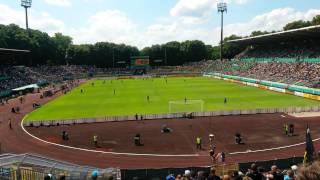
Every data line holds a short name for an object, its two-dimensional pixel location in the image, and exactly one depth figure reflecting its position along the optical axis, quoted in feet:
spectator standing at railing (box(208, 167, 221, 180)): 29.04
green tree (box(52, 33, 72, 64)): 334.31
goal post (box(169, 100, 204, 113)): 112.86
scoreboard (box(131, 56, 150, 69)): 299.50
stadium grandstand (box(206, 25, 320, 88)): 160.44
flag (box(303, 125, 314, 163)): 40.17
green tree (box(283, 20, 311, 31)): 306.45
